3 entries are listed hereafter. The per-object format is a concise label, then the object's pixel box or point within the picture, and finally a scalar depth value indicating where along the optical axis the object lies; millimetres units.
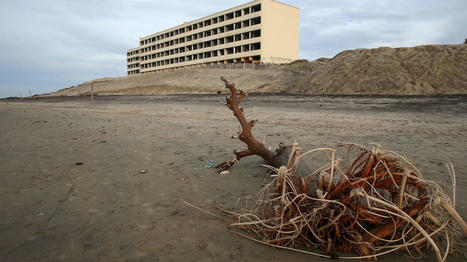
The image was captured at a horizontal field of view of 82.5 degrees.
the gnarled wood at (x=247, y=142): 2709
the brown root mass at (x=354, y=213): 1424
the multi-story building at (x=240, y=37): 51094
